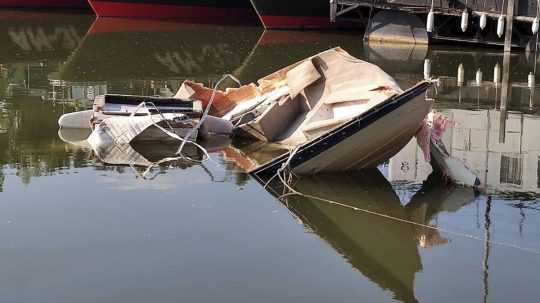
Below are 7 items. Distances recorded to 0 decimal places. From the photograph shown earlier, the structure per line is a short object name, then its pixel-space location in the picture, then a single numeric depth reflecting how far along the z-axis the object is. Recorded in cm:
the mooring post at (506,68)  1309
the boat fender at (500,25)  2255
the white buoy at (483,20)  2272
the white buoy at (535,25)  2208
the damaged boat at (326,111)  934
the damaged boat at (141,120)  1088
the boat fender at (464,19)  2291
